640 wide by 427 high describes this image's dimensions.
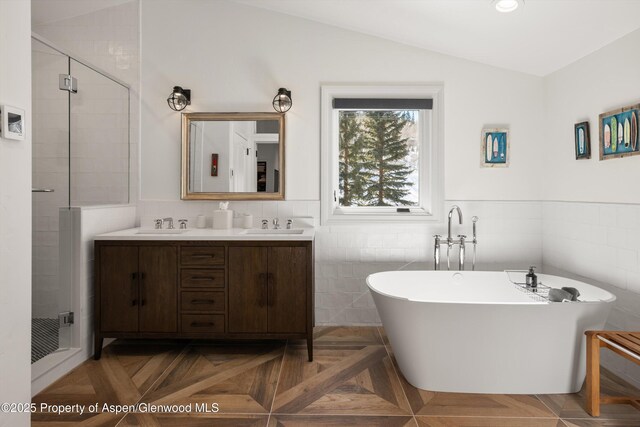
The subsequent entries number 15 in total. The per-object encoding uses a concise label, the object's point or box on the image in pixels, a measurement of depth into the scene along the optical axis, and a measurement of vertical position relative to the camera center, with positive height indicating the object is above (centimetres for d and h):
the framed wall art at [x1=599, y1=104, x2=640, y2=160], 241 +54
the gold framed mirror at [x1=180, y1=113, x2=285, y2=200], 349 +51
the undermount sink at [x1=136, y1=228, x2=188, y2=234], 312 -14
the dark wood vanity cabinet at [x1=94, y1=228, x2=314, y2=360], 283 -53
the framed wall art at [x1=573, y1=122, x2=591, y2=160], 286 +56
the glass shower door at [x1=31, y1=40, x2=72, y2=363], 276 +14
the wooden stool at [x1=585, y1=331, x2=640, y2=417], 207 -78
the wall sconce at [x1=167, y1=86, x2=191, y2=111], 339 +102
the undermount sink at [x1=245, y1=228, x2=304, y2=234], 321 -14
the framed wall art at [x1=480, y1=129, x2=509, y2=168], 347 +61
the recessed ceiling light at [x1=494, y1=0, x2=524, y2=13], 249 +137
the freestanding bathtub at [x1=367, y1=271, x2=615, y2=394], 221 -76
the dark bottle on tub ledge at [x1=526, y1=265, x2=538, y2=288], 296 -50
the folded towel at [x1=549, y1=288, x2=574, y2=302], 262 -56
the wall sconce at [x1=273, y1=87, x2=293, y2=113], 338 +100
